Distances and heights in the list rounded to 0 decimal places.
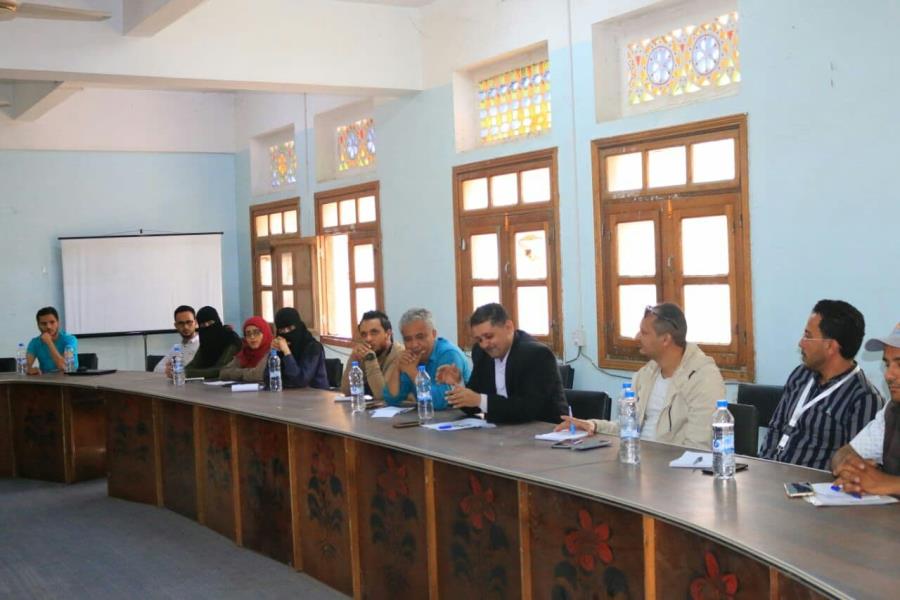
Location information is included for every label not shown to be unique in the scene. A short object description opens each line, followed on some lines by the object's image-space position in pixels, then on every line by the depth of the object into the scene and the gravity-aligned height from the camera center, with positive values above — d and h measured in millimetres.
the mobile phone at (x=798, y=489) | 2730 -631
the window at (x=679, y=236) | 5570 +146
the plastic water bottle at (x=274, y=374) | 5996 -574
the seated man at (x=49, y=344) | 7852 -463
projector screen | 10891 +26
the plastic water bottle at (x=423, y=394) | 4543 -554
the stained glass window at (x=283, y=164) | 10859 +1224
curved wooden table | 2459 -806
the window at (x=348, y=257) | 9062 +157
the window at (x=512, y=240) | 6895 +196
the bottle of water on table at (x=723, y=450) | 3000 -567
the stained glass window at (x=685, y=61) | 5695 +1175
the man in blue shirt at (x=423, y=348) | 4891 -375
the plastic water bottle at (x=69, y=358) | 7754 -564
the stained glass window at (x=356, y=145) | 9406 +1213
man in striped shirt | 3434 -473
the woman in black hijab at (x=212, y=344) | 7191 -466
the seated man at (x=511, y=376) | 4207 -468
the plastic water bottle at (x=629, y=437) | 3334 -575
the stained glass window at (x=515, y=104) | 7125 +1186
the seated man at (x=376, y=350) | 5359 -414
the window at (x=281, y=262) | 10102 +141
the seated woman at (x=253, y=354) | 6535 -508
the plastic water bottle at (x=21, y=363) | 7895 -600
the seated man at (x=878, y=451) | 2645 -560
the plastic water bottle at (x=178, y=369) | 6530 -573
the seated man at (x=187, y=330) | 7574 -373
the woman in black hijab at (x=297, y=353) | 6113 -473
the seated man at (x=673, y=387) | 3834 -491
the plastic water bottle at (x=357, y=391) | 5010 -586
